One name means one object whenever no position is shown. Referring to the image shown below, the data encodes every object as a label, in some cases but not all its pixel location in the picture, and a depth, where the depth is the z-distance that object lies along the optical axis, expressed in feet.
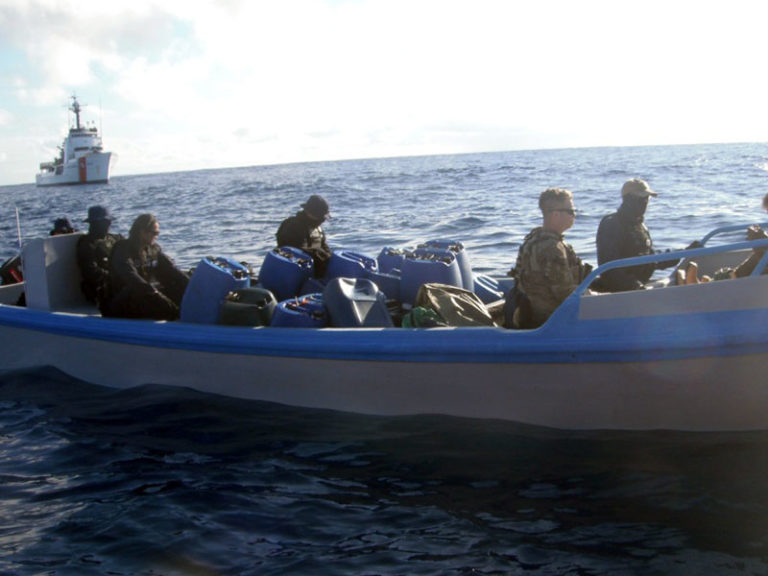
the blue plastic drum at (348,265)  21.53
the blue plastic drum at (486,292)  21.83
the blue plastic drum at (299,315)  18.20
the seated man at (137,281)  20.25
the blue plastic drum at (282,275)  20.80
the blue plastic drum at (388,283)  20.81
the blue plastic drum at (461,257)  20.40
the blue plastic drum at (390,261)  22.43
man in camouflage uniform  15.55
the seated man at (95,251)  22.41
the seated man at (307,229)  23.12
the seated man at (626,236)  19.10
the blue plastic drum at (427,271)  19.72
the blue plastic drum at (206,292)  19.47
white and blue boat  14.11
